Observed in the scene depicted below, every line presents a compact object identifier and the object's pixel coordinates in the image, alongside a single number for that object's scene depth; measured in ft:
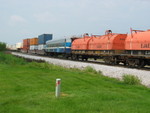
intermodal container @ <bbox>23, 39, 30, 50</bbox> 233.17
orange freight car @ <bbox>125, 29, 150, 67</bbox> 63.50
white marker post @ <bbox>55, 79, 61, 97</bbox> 22.54
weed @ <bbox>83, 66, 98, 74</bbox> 53.18
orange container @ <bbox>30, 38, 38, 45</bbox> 205.78
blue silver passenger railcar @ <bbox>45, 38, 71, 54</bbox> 122.46
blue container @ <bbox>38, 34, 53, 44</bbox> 179.93
